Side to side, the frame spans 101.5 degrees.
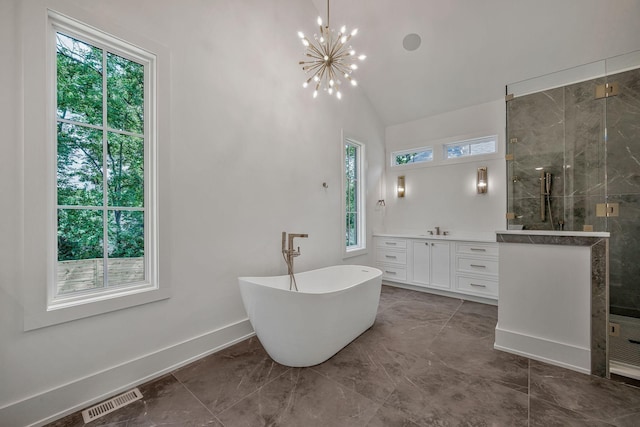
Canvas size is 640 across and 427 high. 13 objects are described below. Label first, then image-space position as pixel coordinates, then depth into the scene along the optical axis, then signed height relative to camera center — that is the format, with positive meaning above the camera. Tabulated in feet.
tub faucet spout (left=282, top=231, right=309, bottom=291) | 8.88 -1.47
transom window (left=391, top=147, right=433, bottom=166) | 15.08 +3.42
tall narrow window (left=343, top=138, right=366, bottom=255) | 14.07 +0.84
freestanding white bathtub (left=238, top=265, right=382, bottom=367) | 6.56 -2.82
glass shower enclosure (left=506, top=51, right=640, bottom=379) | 7.64 +1.66
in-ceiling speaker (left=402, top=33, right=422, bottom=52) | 11.70 +7.78
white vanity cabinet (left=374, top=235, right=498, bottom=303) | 11.71 -2.58
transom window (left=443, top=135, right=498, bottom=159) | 13.12 +3.43
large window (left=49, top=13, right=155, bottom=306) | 5.71 +1.12
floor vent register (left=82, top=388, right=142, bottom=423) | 5.29 -4.08
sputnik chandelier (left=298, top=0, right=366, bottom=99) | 7.23 +4.47
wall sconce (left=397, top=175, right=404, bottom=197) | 15.85 +1.62
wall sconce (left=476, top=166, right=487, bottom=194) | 12.99 +1.62
